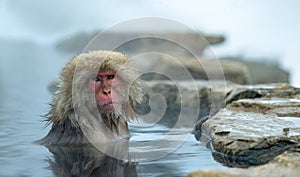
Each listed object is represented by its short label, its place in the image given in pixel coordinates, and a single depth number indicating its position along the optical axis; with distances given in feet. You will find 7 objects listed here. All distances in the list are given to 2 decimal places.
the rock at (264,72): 47.87
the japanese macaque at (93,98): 20.58
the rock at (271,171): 12.97
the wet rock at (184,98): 31.78
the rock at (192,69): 40.32
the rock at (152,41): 44.30
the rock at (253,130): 17.42
